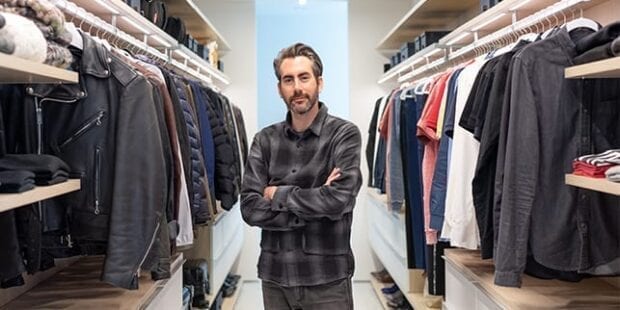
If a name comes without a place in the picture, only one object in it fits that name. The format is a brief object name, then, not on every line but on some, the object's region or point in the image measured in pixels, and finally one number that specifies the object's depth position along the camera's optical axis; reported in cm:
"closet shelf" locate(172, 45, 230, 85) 318
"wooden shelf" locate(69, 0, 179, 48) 213
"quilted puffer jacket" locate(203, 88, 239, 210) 305
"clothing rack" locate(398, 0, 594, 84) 193
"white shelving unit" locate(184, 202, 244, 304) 352
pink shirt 254
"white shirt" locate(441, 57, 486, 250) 209
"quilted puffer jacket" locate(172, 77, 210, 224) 248
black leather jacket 155
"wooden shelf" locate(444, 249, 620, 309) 173
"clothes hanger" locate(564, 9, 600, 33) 167
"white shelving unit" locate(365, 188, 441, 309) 345
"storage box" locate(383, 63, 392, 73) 524
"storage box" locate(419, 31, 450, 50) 375
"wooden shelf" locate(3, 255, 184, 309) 176
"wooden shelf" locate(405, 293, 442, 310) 331
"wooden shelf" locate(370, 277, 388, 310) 442
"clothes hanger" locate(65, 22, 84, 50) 151
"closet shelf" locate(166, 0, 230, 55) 374
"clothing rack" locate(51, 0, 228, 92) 182
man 193
